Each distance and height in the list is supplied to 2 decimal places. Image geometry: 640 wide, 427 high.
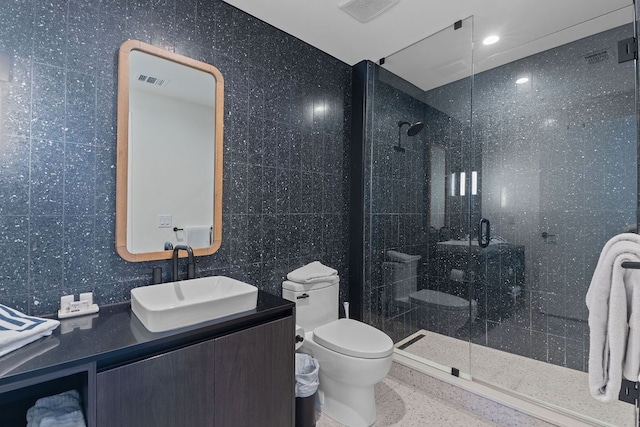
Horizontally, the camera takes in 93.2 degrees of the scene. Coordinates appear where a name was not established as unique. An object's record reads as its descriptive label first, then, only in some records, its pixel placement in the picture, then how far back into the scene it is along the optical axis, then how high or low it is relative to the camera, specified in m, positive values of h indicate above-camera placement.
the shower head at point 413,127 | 2.61 +0.76
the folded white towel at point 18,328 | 0.94 -0.39
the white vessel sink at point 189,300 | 1.12 -0.39
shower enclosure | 2.12 +0.16
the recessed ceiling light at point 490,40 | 2.22 +1.30
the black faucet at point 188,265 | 1.52 -0.27
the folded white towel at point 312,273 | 2.06 -0.42
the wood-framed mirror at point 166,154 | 1.45 +0.31
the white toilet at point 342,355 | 1.66 -0.80
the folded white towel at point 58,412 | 0.98 -0.68
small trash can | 1.64 -1.00
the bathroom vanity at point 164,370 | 0.94 -0.57
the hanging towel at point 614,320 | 0.94 -0.33
